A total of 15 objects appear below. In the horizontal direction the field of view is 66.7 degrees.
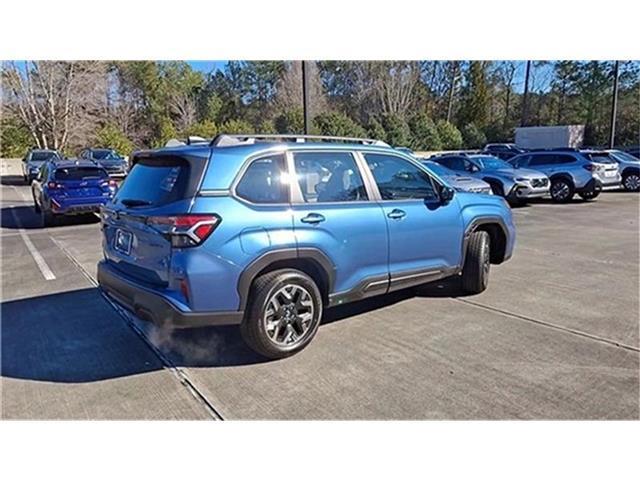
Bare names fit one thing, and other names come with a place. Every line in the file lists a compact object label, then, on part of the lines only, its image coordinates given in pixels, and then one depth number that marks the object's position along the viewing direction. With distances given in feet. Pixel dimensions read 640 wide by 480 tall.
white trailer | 108.06
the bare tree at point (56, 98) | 96.37
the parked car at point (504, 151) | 66.03
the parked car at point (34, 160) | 74.26
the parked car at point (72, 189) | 35.04
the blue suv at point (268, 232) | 11.09
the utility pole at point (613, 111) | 74.07
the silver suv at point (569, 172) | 47.88
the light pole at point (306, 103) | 38.52
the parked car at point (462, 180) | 38.06
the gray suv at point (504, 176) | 43.78
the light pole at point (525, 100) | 131.13
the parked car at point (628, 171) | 57.26
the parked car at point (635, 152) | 70.18
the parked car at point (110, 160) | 65.16
